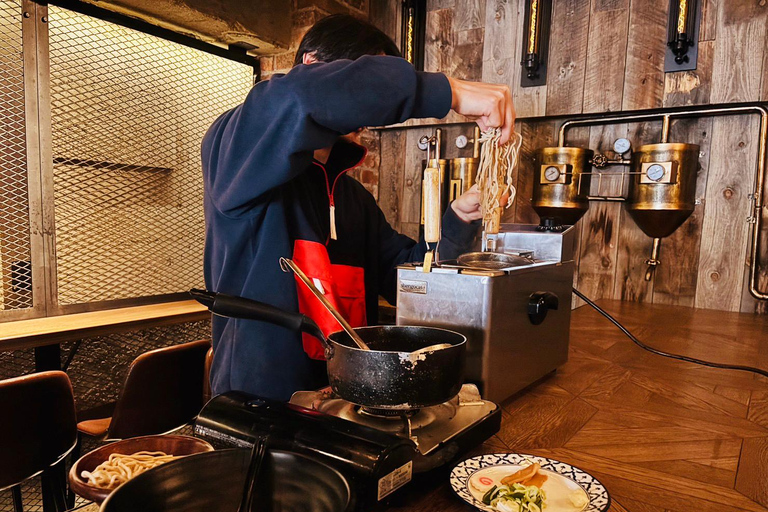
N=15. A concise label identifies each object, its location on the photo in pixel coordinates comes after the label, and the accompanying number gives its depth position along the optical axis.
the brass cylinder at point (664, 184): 2.20
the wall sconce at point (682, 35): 2.24
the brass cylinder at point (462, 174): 2.74
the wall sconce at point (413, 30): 2.95
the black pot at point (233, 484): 0.46
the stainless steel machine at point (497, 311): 0.87
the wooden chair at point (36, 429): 1.39
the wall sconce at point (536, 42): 2.59
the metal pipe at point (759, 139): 2.21
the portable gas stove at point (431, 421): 0.64
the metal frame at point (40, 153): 2.03
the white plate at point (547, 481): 0.58
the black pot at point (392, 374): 0.64
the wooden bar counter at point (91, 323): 1.82
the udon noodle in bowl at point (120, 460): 0.61
